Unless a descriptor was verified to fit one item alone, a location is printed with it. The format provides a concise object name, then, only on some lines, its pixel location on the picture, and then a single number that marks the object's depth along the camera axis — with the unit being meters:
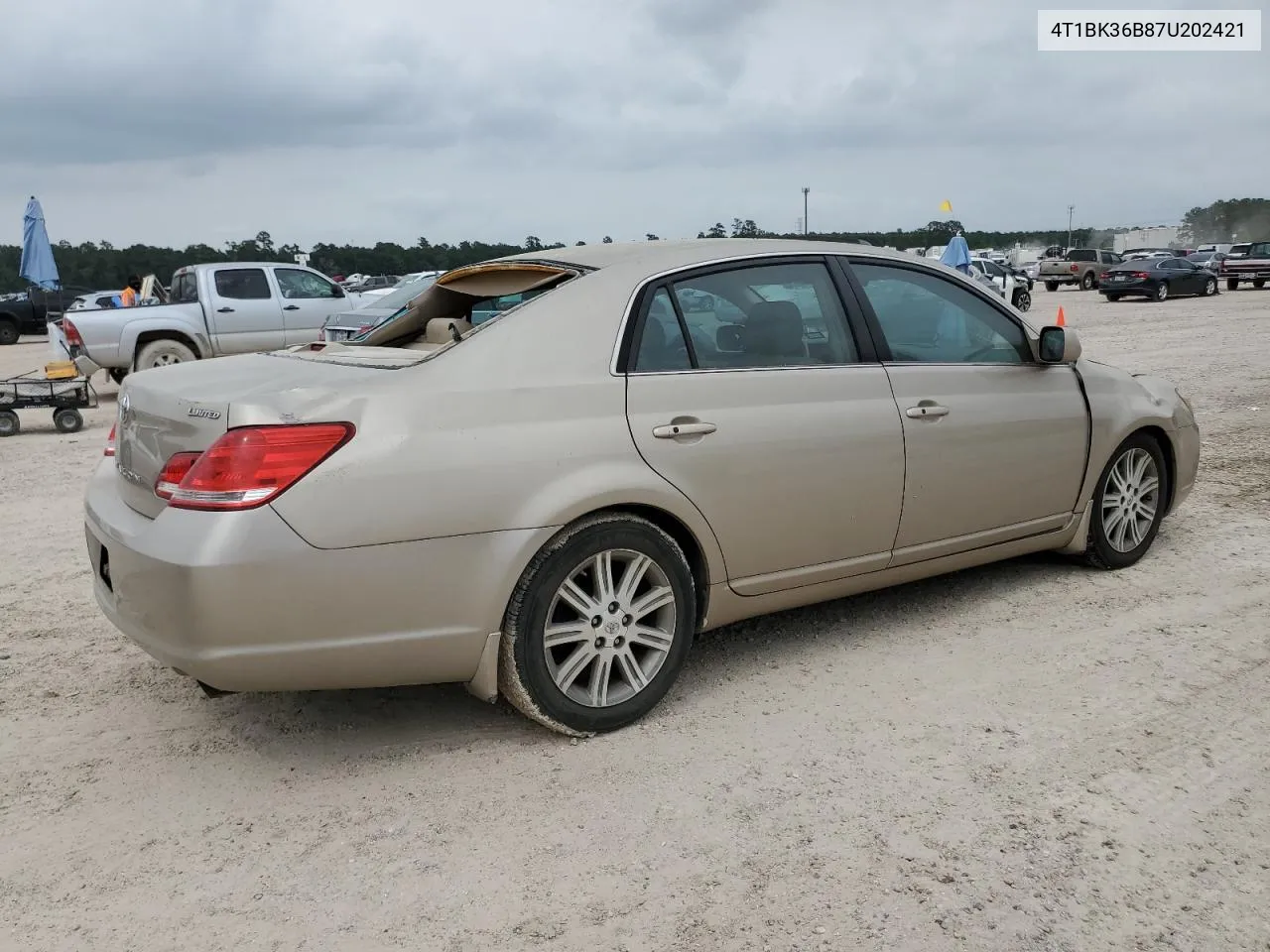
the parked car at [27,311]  30.19
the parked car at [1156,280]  30.83
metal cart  11.12
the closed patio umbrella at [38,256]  20.22
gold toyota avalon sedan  3.07
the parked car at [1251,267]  35.56
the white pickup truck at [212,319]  13.84
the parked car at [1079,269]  40.44
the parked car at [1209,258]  39.39
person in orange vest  20.14
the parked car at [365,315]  12.52
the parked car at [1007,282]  30.06
